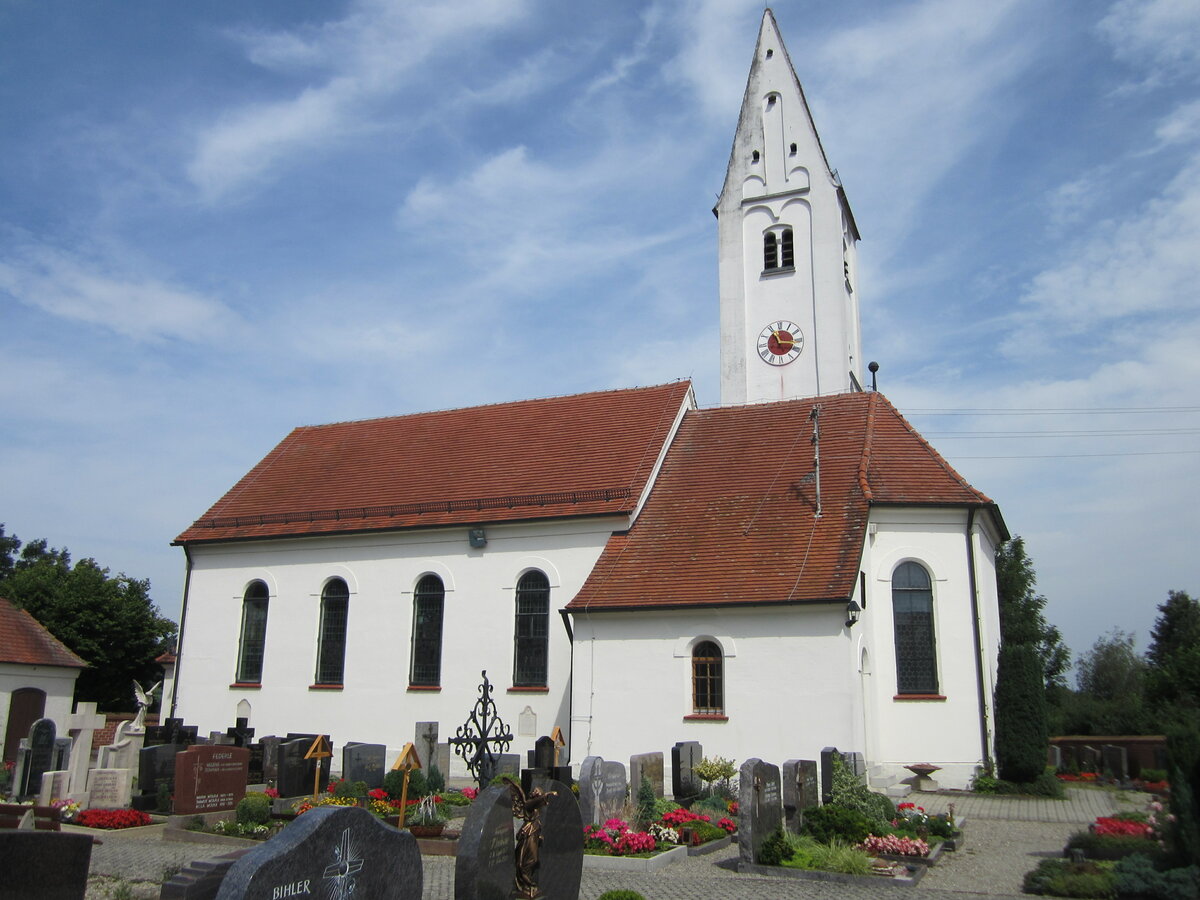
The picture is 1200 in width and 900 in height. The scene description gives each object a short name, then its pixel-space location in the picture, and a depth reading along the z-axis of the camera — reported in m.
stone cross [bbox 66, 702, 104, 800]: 17.78
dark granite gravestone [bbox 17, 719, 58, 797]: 18.84
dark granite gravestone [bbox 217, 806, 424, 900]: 5.12
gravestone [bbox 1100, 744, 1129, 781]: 21.25
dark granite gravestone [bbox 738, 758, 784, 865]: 12.14
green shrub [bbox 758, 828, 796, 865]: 12.02
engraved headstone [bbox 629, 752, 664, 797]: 14.98
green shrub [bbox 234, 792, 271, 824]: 14.59
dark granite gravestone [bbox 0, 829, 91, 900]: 6.33
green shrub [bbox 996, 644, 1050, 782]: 18.48
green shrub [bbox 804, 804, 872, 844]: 12.64
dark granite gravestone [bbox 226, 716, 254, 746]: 21.09
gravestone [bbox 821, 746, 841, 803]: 15.01
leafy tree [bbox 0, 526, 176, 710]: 36.34
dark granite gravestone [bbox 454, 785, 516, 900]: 7.59
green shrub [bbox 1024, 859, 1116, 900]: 10.36
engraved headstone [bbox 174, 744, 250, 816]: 15.19
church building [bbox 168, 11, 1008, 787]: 18.42
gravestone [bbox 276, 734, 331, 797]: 16.39
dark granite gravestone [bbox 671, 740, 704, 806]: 16.23
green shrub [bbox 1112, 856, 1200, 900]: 9.70
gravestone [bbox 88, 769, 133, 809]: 17.34
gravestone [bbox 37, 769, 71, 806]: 17.34
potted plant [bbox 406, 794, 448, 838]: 13.64
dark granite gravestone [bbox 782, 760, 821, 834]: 13.59
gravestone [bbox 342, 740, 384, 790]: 16.41
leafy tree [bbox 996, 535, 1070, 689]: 37.69
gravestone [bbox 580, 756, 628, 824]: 13.66
